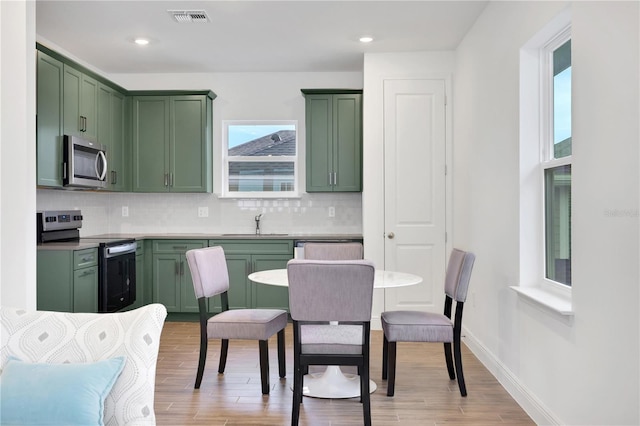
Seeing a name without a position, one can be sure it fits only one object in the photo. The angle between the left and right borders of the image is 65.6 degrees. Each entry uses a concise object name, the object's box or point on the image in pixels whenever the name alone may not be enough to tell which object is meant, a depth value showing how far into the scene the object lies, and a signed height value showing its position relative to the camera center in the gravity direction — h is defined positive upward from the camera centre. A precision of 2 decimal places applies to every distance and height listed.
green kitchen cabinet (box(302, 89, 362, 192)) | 5.33 +0.84
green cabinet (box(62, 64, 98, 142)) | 4.21 +0.98
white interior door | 4.88 +0.34
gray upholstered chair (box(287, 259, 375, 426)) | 2.57 -0.52
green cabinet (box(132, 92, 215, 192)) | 5.45 +0.82
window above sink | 5.77 +0.66
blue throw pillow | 1.37 -0.50
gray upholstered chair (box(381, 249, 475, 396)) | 3.11 -0.72
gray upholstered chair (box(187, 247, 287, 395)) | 3.16 -0.70
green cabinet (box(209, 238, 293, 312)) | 5.15 -0.55
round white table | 3.08 -1.09
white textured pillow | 1.50 -0.41
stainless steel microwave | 4.16 +0.44
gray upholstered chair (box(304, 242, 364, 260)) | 3.94 -0.30
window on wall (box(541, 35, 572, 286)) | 2.72 +0.31
